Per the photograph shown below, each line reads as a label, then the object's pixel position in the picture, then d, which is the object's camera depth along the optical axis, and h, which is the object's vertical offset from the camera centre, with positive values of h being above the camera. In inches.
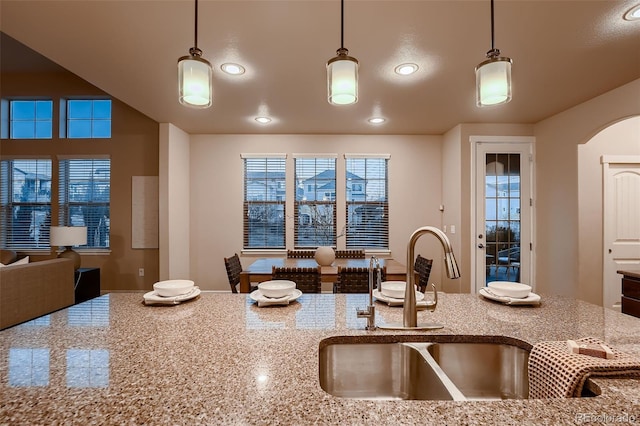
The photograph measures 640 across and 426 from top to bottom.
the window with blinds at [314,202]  201.6 +9.4
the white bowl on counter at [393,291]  60.5 -15.0
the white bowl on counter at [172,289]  60.5 -14.6
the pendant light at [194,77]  51.3 +23.6
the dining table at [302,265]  125.6 -24.1
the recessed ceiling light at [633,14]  79.7 +54.6
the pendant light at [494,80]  52.1 +24.0
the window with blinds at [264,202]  202.5 +9.4
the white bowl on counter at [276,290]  59.9 -14.7
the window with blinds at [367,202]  201.3 +9.5
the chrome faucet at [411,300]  46.6 -13.2
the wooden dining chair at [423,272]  126.1 -24.1
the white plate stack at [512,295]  58.5 -15.5
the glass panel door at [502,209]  172.1 +4.4
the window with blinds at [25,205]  204.2 +7.0
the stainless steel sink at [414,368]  44.1 -22.6
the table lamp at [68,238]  163.8 -12.5
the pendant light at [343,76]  52.2 +24.3
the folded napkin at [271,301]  58.4 -16.4
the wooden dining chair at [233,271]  126.7 -24.0
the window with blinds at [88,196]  202.2 +13.1
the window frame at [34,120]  204.1 +64.9
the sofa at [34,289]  96.3 -26.2
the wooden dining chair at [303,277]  111.4 -22.4
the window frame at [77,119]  203.5 +65.1
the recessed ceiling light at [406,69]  108.8 +53.9
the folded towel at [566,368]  31.3 -16.2
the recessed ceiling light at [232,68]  108.3 +53.8
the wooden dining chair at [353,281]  111.0 -23.6
